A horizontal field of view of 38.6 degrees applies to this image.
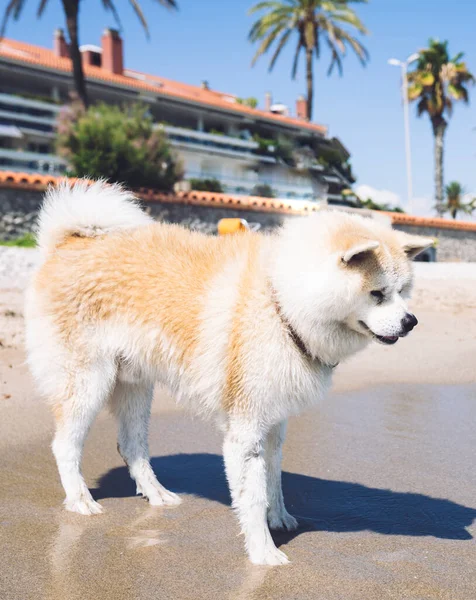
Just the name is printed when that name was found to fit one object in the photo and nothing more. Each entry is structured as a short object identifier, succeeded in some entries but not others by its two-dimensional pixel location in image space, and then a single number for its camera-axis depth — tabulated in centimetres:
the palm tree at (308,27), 3200
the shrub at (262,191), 3519
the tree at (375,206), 3628
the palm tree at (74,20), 2019
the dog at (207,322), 315
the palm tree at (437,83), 3834
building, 3117
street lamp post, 3145
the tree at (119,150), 1775
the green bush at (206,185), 2886
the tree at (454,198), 4691
